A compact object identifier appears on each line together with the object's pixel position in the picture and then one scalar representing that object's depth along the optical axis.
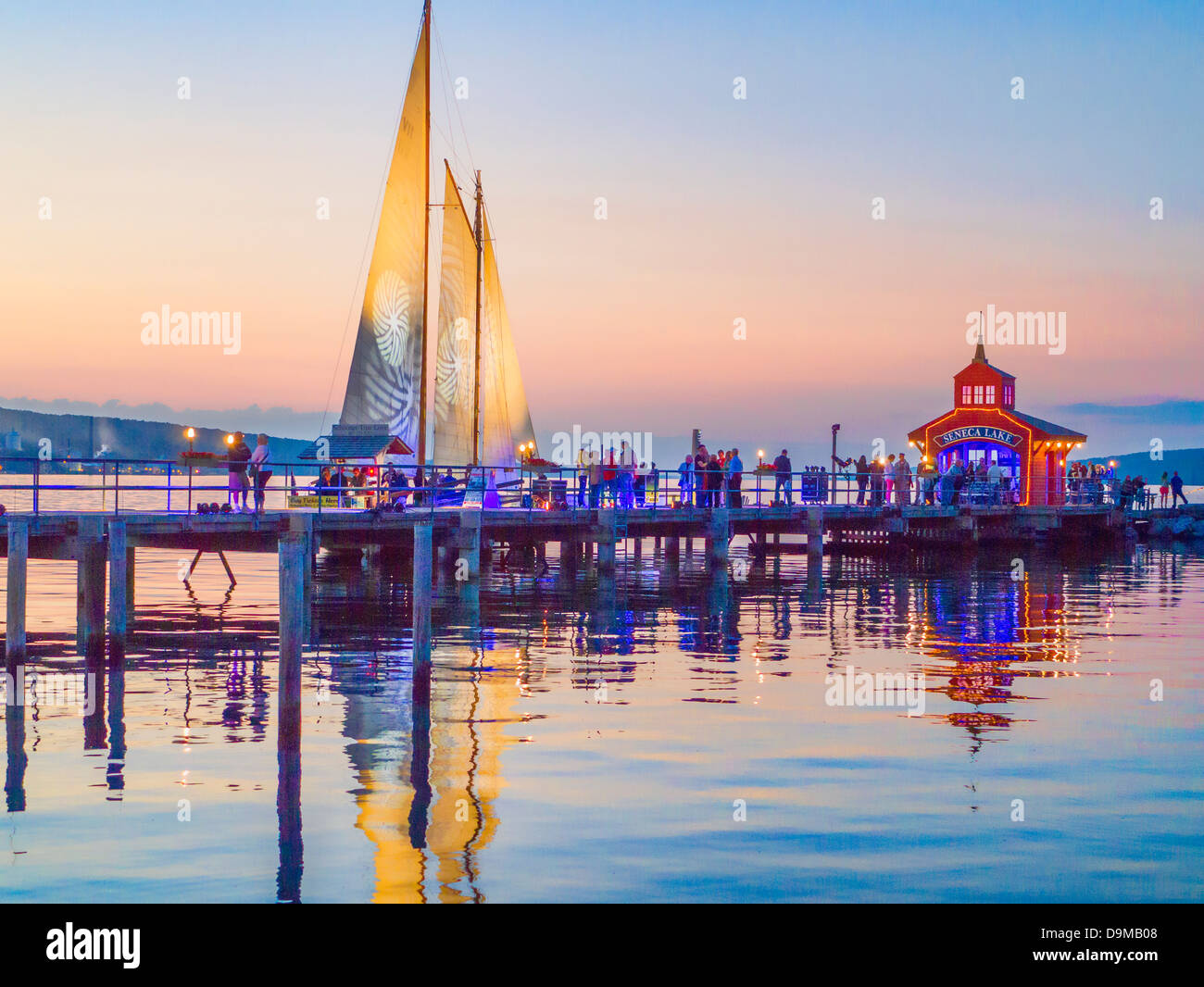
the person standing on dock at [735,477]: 42.44
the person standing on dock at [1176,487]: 68.94
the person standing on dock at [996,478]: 53.18
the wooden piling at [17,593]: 18.72
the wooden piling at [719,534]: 38.81
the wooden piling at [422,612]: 17.92
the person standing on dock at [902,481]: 47.47
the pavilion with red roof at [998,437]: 60.97
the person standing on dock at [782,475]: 43.78
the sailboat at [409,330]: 44.44
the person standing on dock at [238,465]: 26.76
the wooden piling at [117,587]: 20.58
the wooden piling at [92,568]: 22.34
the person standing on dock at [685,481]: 38.36
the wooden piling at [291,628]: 15.26
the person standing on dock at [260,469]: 25.94
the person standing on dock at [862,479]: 45.37
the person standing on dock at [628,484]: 38.19
